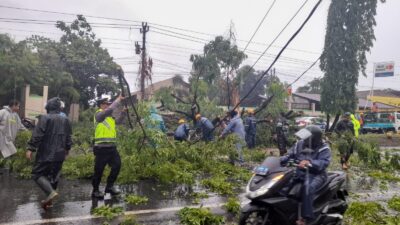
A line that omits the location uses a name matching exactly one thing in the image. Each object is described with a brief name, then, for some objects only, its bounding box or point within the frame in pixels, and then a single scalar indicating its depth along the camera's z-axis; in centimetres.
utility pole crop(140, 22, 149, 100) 2838
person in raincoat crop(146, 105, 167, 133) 860
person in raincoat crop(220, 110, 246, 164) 1112
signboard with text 5237
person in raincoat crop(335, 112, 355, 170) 1136
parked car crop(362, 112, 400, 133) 3488
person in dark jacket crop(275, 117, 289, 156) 1391
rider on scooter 480
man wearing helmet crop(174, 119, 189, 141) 1128
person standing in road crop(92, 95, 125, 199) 680
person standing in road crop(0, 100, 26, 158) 880
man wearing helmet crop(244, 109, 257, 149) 1623
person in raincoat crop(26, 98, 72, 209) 610
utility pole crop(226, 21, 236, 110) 1864
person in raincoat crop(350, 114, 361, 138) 1237
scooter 462
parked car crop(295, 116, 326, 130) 2651
